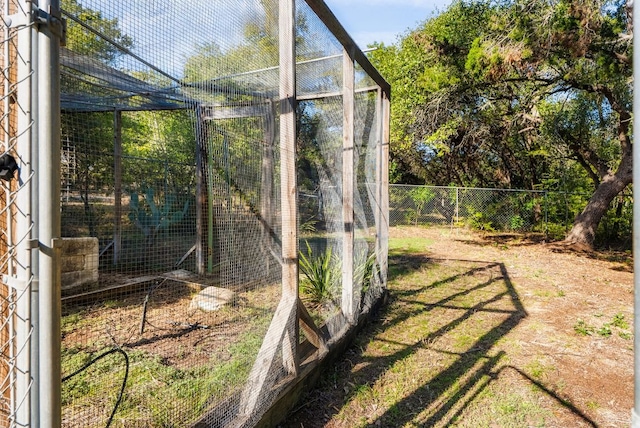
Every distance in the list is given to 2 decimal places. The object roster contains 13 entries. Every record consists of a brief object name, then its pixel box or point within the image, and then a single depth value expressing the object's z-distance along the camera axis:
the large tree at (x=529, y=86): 6.41
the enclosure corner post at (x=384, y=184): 4.64
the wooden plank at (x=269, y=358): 1.88
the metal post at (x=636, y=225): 0.59
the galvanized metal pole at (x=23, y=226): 0.81
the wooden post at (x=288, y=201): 2.16
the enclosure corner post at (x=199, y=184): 1.84
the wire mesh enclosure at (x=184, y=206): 0.84
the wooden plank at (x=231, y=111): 1.82
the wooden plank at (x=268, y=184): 2.10
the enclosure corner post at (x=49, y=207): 0.82
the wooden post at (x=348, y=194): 3.25
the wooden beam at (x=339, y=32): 2.55
